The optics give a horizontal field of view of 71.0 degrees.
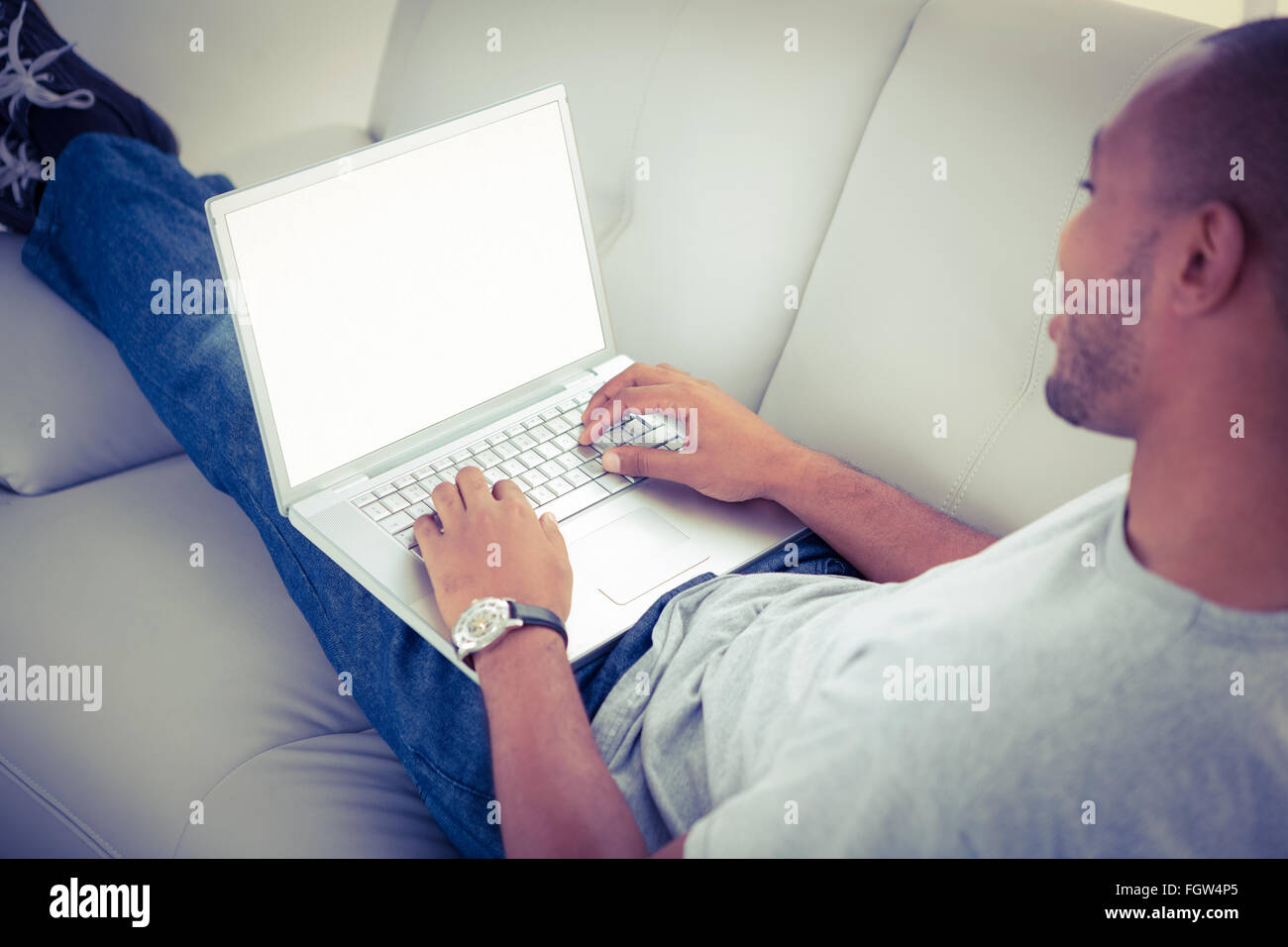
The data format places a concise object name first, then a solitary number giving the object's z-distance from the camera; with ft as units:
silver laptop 2.89
